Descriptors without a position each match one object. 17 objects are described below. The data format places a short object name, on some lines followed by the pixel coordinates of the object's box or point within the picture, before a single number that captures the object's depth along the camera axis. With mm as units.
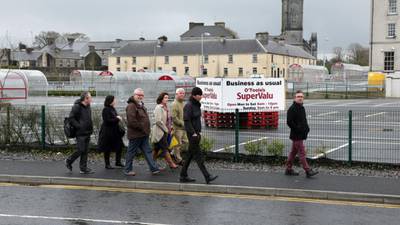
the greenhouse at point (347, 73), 75862
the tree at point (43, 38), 140588
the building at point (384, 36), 67188
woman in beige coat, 11523
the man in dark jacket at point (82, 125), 11305
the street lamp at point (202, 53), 95375
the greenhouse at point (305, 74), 76938
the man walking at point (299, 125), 10977
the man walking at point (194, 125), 10109
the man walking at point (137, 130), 10969
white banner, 21516
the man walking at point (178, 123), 11727
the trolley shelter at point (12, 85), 35125
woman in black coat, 11734
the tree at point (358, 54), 140850
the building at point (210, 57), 97375
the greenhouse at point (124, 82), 45553
